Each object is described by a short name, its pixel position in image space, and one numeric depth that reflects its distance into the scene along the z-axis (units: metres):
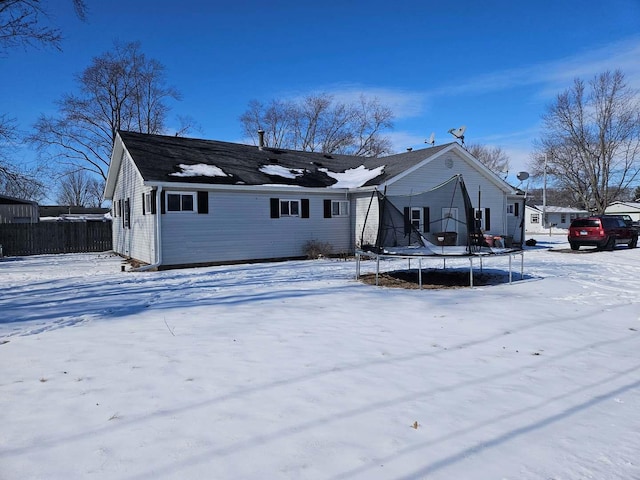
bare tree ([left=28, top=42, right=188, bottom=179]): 31.02
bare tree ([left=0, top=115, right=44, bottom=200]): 13.83
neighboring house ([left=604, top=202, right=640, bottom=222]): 58.12
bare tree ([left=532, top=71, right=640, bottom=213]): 37.09
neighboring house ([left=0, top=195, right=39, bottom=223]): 23.08
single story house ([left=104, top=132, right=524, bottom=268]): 13.91
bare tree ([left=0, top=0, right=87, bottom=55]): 11.50
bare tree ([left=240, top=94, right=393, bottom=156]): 39.78
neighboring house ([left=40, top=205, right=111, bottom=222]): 46.75
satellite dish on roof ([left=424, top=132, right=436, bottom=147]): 21.80
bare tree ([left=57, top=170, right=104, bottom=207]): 70.31
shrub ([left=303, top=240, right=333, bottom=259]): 16.36
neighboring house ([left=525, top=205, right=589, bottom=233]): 50.75
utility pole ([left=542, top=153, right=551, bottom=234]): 44.19
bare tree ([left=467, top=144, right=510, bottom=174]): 57.09
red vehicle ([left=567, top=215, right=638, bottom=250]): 18.98
